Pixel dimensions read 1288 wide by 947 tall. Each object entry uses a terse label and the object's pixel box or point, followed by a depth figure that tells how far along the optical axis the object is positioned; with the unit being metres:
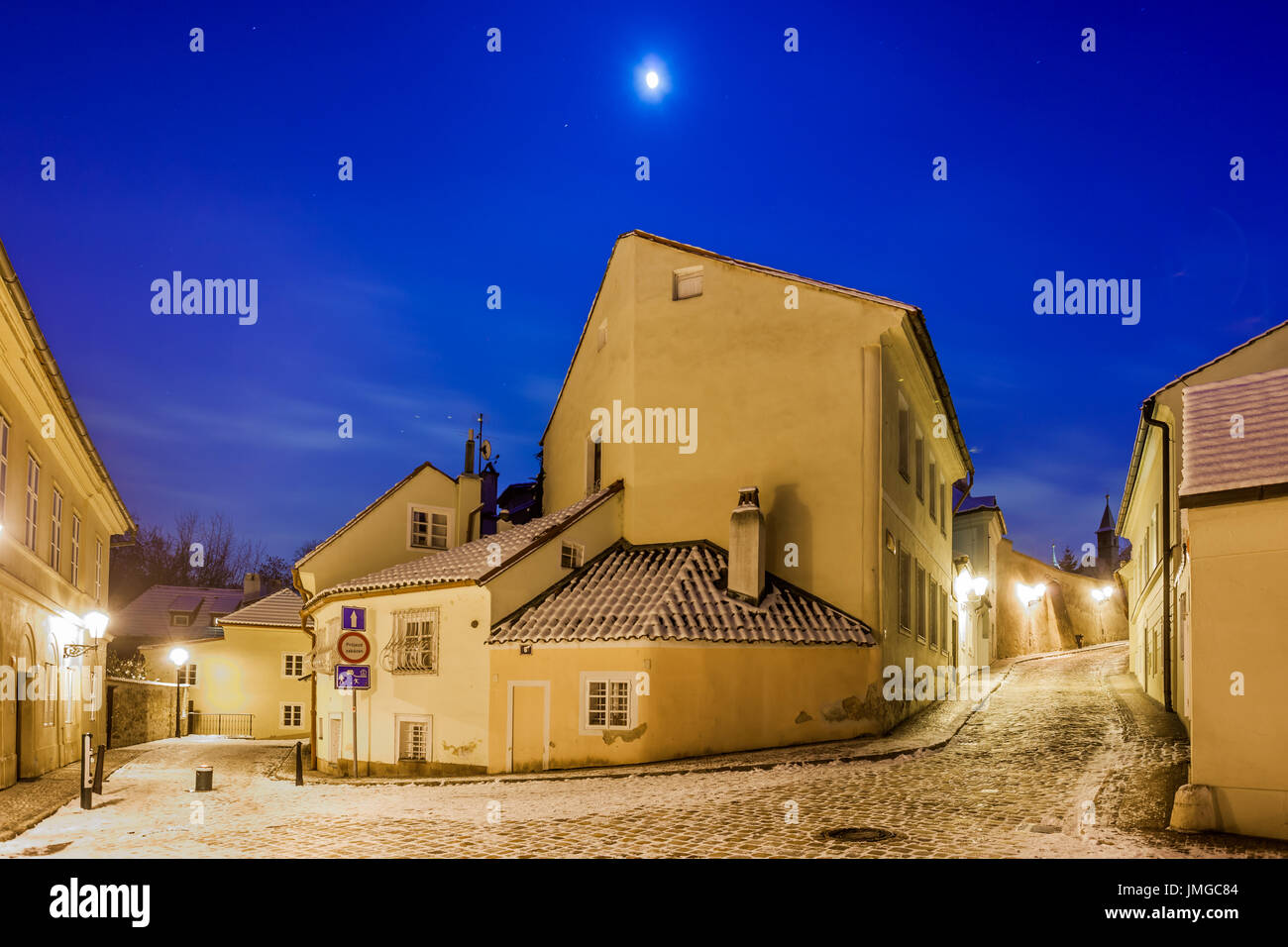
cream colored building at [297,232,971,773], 18.75
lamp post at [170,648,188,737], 35.53
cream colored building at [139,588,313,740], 40.47
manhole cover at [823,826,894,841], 10.42
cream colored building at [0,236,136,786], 16.80
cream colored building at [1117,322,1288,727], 18.39
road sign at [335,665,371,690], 18.62
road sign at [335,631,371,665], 18.14
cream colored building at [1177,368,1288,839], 9.88
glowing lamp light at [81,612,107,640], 27.19
